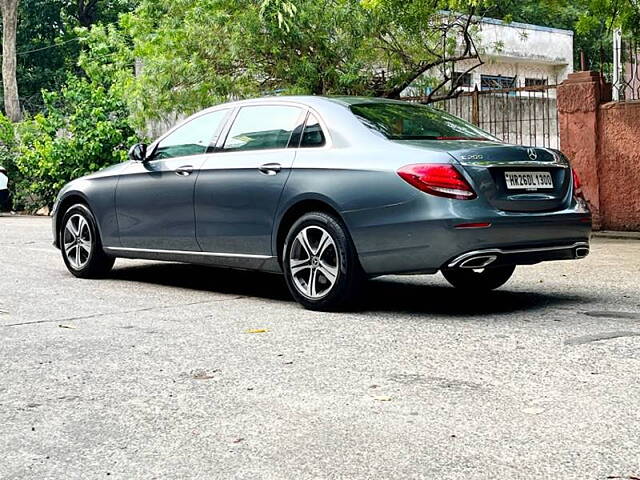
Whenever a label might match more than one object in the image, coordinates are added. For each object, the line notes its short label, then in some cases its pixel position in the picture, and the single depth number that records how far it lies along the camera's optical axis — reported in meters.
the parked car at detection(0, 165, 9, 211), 24.28
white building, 32.17
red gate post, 14.77
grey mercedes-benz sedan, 7.04
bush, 23.75
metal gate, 15.54
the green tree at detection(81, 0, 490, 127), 15.84
